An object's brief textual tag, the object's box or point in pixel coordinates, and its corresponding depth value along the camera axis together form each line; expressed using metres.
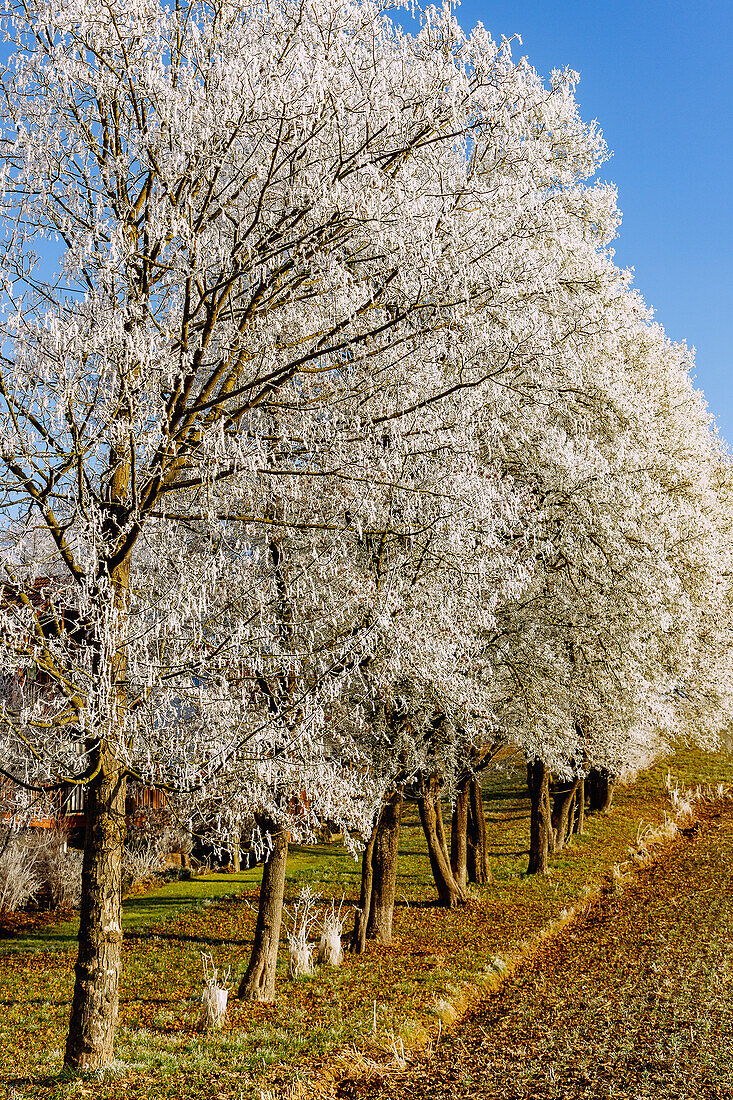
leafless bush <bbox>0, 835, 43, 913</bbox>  21.70
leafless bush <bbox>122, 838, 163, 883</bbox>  25.05
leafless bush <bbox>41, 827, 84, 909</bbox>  23.34
